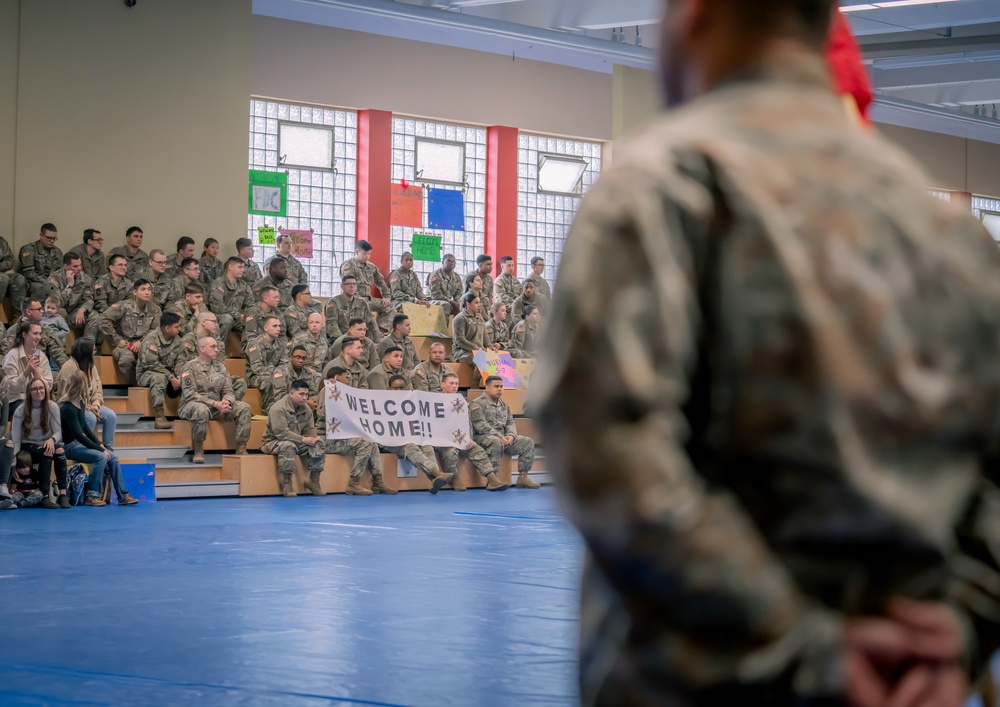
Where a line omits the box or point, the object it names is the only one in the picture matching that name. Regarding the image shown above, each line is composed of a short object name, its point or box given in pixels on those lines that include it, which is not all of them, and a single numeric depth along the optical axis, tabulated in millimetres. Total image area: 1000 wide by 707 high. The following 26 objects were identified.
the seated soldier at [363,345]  15852
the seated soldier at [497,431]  15852
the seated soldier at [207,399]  13938
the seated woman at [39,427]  11758
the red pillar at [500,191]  21344
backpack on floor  12352
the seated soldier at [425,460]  14922
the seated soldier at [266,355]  15125
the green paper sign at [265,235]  18688
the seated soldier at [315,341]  15852
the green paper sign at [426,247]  20547
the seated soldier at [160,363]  14516
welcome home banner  14641
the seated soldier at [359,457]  14555
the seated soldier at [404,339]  16412
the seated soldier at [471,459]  15398
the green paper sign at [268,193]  19078
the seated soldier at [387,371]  15484
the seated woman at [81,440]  12211
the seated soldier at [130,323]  15047
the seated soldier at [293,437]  14008
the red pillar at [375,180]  20047
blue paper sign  20797
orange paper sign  20375
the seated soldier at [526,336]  18562
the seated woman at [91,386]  12453
